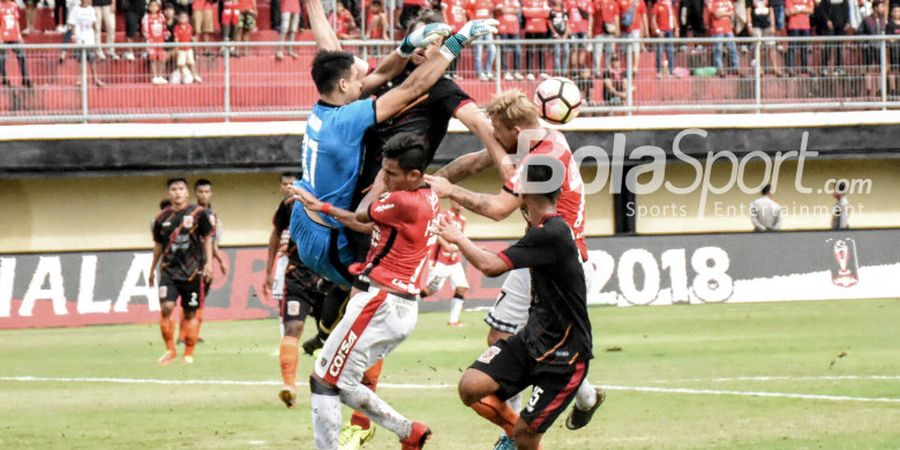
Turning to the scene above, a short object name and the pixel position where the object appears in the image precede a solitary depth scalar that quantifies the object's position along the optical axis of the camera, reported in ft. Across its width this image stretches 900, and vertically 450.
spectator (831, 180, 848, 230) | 101.19
